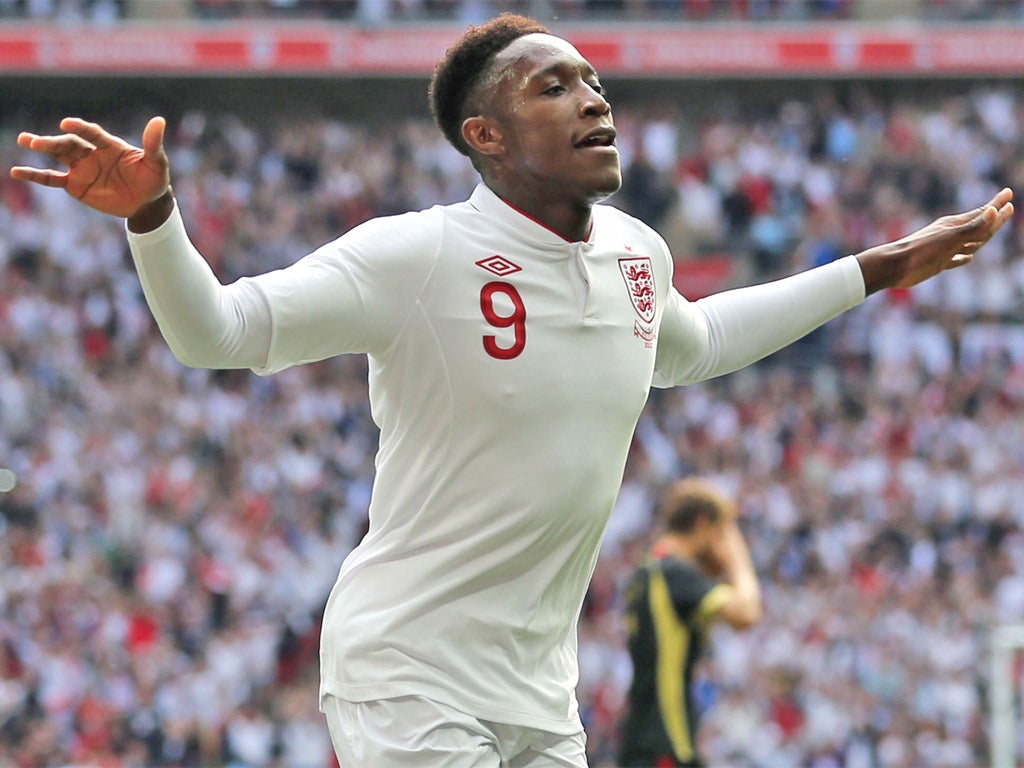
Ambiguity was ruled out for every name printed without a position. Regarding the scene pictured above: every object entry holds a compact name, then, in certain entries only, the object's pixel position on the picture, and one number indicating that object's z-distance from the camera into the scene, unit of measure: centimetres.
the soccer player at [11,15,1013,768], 605
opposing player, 1230
